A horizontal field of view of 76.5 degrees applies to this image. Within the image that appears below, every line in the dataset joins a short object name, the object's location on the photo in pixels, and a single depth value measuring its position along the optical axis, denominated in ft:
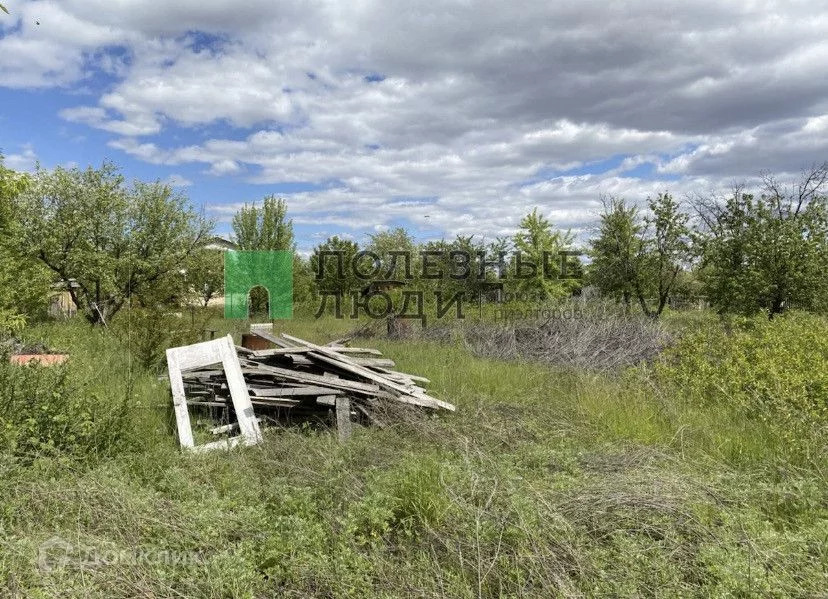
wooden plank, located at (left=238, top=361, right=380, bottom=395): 22.20
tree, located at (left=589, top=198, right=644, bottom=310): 56.80
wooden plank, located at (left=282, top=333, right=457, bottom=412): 22.36
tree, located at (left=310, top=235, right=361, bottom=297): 88.02
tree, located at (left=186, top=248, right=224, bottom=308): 65.62
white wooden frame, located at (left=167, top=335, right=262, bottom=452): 19.03
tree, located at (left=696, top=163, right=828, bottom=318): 44.80
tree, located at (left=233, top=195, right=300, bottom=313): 94.84
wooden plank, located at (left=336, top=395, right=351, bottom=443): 20.51
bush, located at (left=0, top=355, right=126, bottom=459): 14.53
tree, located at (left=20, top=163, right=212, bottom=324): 50.49
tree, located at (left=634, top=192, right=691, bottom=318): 55.06
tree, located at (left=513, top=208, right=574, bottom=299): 60.13
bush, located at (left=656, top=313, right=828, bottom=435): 19.17
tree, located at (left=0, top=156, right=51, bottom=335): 27.09
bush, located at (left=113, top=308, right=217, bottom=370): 33.24
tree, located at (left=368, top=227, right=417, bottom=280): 81.76
